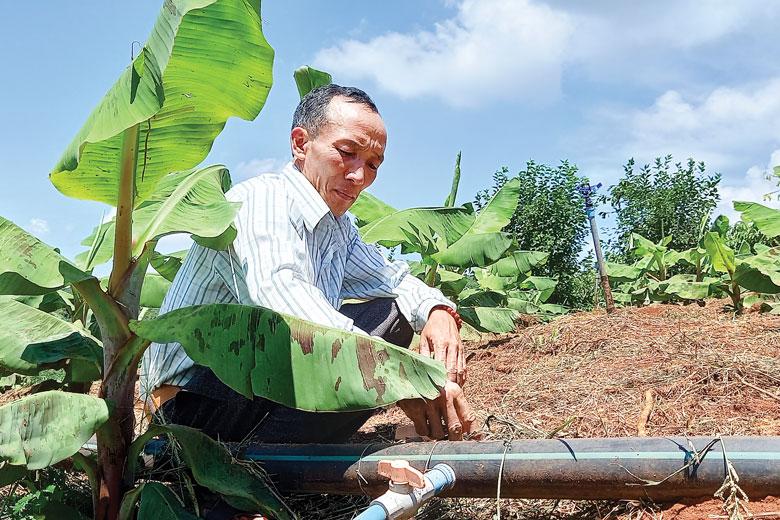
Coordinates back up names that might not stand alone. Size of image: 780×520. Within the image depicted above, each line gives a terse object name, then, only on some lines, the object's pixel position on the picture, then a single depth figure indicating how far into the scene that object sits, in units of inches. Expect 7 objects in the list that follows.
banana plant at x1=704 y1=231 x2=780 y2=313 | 232.6
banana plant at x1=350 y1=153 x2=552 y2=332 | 189.9
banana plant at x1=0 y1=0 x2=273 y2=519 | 82.7
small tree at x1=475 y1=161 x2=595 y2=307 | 518.3
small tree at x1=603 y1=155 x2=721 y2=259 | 741.3
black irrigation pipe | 64.7
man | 84.5
